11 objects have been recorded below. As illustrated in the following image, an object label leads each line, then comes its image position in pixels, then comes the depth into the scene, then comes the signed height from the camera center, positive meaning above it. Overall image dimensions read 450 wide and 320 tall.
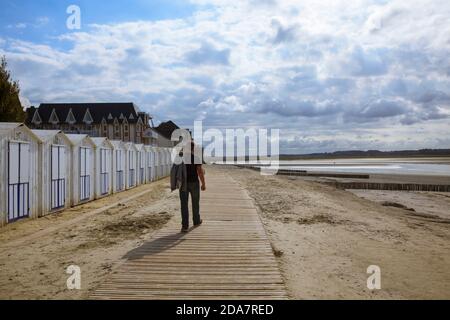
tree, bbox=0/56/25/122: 36.66 +5.14
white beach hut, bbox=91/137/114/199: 20.06 -0.57
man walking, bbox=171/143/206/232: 9.34 -0.57
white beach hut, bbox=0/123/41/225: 11.62 -0.52
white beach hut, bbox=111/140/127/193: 23.44 -0.54
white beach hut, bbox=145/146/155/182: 33.66 -0.55
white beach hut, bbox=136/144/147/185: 29.85 -0.63
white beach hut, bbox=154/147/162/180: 37.56 -0.68
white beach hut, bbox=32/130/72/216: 14.14 -0.54
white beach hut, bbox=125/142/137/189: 26.47 -0.59
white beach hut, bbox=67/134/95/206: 17.02 -0.55
